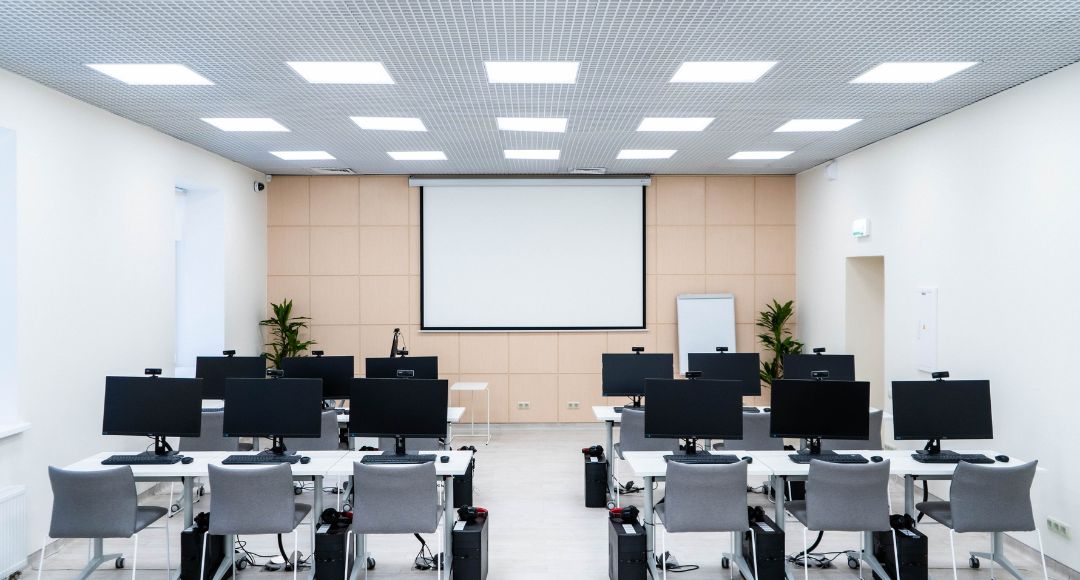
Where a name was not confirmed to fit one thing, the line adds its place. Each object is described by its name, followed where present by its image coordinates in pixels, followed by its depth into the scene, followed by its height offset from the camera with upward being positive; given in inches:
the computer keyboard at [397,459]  197.3 -37.1
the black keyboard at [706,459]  196.9 -36.7
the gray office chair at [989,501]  176.1 -42.6
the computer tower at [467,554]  186.5 -57.8
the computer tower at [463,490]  258.1 -58.6
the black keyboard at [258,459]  198.9 -37.4
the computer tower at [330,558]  184.2 -58.0
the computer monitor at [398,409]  201.6 -24.1
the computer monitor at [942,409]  207.0 -24.8
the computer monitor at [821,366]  271.7 -17.0
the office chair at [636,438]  246.2 -38.8
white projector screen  405.7 +31.5
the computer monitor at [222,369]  273.3 -18.4
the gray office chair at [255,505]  175.3 -43.2
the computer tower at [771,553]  186.2 -57.5
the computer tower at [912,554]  185.3 -57.4
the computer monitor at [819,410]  203.5 -24.6
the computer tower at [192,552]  189.5 -58.3
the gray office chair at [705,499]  176.1 -42.1
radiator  193.5 -54.9
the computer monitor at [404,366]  284.8 -18.1
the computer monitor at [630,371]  295.3 -20.6
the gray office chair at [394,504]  175.5 -43.0
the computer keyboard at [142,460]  199.9 -37.8
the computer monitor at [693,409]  202.4 -24.4
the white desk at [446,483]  188.7 -41.8
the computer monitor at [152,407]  204.4 -24.0
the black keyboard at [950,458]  202.2 -37.5
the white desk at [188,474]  191.0 -39.2
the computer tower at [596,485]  263.0 -57.5
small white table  363.3 -40.6
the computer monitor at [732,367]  276.2 -17.7
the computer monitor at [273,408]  204.8 -24.3
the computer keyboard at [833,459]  199.0 -37.0
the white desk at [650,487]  187.9 -42.6
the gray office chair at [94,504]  172.6 -42.5
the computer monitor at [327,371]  278.8 -19.5
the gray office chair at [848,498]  175.8 -41.7
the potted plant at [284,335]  385.7 -8.9
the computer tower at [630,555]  184.4 -57.5
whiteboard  399.9 -2.6
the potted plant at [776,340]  391.2 -11.2
